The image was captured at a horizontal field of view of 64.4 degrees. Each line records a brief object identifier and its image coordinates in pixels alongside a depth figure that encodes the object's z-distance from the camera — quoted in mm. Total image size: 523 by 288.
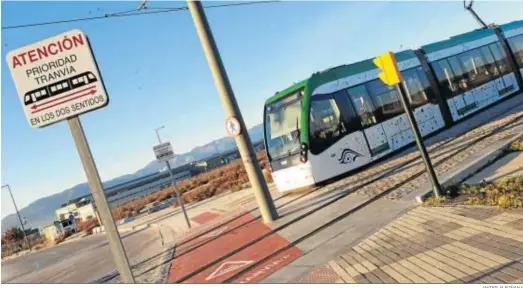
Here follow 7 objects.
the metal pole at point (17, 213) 40369
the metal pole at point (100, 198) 2725
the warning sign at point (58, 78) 2701
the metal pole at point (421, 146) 7484
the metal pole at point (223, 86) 9922
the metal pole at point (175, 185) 15088
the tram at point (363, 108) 12427
